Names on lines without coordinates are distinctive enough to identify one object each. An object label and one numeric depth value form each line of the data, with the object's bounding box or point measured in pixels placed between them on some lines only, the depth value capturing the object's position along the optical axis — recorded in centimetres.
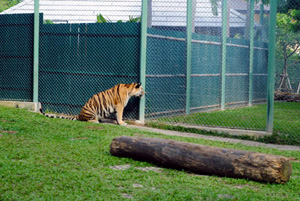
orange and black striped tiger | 1025
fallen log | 551
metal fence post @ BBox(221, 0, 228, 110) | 1222
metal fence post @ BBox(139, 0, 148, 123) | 1033
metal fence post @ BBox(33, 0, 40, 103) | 1177
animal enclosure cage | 1068
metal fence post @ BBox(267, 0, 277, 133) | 898
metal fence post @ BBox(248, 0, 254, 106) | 1145
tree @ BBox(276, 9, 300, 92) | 960
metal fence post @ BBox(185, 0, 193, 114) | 1114
